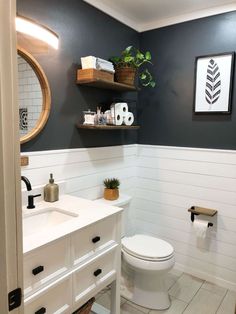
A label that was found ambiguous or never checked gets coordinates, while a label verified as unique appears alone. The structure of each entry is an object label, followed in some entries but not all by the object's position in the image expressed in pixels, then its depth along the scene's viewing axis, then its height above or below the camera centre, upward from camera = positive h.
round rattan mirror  1.72 +0.19
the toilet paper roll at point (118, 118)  2.33 +0.06
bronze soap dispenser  1.84 -0.47
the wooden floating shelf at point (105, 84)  2.04 +0.34
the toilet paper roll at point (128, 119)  2.43 +0.06
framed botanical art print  2.27 +0.39
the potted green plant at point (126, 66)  2.25 +0.51
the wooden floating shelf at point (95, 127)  2.11 -0.02
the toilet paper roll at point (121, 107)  2.33 +0.16
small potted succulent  2.35 -0.58
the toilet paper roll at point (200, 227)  2.37 -0.91
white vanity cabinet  1.25 -0.78
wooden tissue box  2.00 +0.38
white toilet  2.01 -1.09
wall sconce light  1.59 +0.58
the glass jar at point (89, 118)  2.14 +0.05
